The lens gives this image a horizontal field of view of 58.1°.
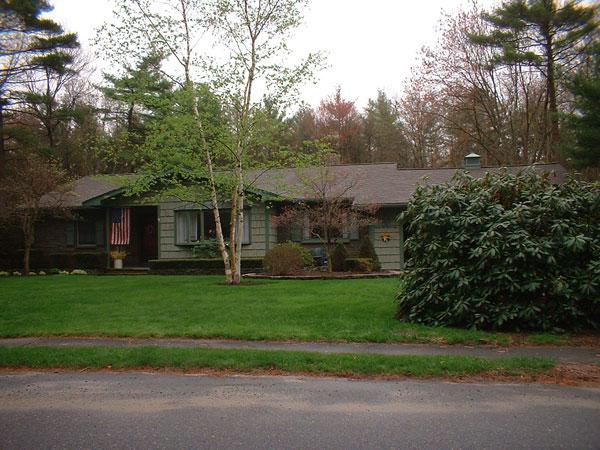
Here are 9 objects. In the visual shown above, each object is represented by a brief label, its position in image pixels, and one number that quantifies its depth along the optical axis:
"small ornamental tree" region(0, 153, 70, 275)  22.02
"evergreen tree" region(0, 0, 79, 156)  27.94
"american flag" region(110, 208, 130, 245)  24.41
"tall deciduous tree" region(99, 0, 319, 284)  16.33
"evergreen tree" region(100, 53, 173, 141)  16.06
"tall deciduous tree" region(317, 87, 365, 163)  45.38
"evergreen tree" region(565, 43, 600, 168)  21.44
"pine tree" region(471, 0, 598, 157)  28.44
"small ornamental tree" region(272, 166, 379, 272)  20.05
